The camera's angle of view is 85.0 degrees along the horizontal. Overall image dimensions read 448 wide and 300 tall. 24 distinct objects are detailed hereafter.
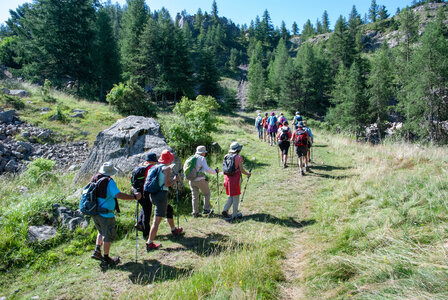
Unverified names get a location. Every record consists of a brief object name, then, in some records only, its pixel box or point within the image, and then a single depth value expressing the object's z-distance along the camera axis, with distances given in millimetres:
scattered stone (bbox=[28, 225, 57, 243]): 5082
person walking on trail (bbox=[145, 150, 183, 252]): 5204
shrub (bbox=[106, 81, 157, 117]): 19438
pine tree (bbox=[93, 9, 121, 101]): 28953
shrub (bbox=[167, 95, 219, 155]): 11797
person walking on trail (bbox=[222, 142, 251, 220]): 6336
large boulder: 8914
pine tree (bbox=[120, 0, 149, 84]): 36341
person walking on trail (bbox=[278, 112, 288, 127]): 13926
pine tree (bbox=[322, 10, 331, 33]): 135700
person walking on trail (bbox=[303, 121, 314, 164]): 10602
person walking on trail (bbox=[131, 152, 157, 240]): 5520
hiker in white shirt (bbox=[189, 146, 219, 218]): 6625
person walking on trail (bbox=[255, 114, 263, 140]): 17766
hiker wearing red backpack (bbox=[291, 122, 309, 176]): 9633
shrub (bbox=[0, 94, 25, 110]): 15336
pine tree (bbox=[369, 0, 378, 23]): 127438
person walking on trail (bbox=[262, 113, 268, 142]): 17062
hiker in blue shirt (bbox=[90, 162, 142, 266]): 4469
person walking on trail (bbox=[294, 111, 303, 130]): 10444
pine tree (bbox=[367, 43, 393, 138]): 32125
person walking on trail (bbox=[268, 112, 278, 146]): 14992
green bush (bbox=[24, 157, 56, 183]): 8391
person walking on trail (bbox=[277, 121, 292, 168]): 10329
